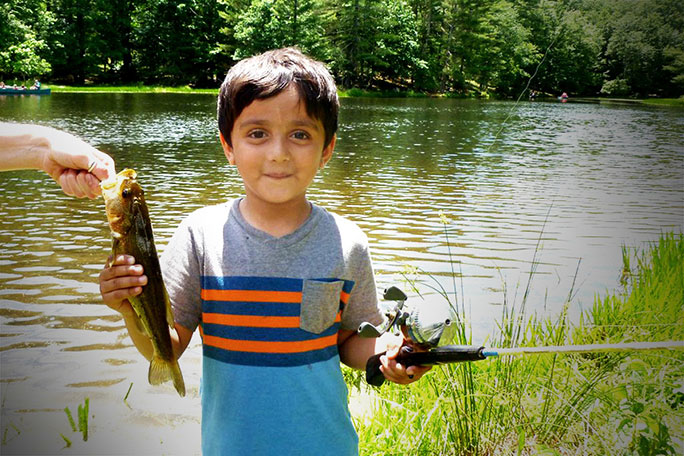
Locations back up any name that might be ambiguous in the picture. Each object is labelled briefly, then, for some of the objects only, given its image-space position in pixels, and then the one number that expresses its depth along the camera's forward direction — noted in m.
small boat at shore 38.16
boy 1.74
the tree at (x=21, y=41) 44.47
